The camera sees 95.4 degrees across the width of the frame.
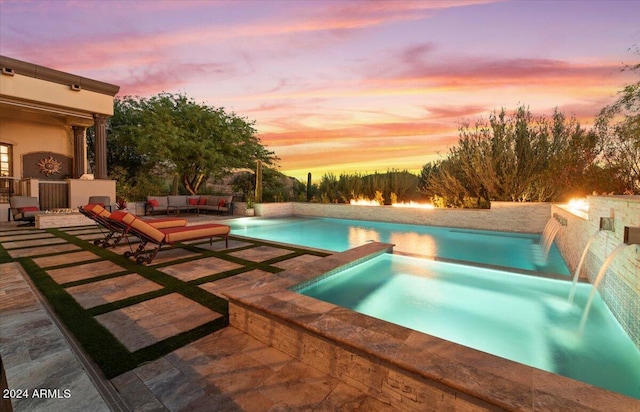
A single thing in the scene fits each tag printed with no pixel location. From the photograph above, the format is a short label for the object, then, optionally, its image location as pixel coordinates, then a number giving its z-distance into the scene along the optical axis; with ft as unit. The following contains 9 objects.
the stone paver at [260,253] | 17.20
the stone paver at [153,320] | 8.14
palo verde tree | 45.47
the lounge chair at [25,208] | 28.95
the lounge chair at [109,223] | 17.34
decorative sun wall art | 39.43
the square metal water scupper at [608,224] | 10.17
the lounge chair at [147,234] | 15.85
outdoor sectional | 38.19
